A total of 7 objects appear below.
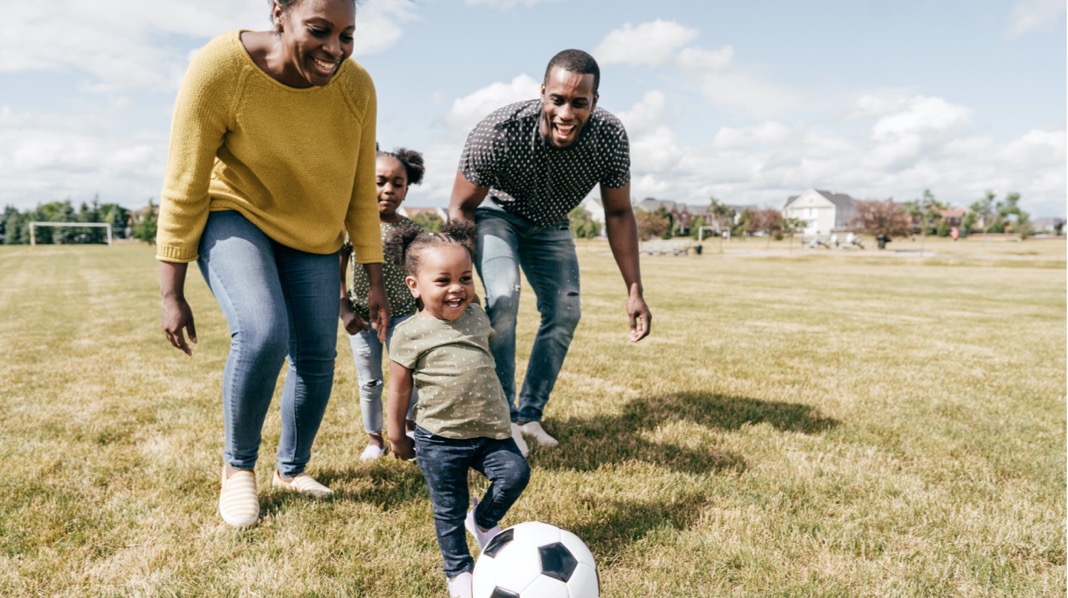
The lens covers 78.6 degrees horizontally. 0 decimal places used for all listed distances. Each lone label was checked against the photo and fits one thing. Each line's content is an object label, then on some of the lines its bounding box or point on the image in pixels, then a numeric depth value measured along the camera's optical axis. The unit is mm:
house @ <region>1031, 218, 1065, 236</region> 116438
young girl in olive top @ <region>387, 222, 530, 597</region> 2646
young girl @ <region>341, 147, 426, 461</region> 4133
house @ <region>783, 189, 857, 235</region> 119188
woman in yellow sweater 2688
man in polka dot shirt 3680
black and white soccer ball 2336
